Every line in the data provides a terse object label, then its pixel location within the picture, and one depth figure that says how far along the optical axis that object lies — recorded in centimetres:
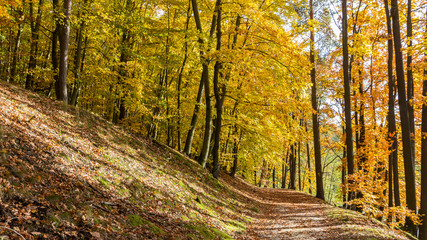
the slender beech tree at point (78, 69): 1257
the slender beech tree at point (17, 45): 1309
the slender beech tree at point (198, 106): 1374
